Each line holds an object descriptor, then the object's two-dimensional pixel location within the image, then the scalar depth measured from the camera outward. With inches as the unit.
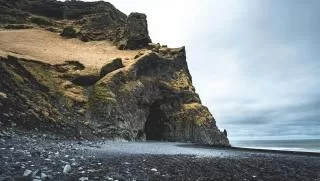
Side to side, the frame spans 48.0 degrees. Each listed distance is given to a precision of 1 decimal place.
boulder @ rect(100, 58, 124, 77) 2308.1
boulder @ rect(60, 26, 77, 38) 3371.8
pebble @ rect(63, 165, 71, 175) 558.3
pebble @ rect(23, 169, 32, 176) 497.5
